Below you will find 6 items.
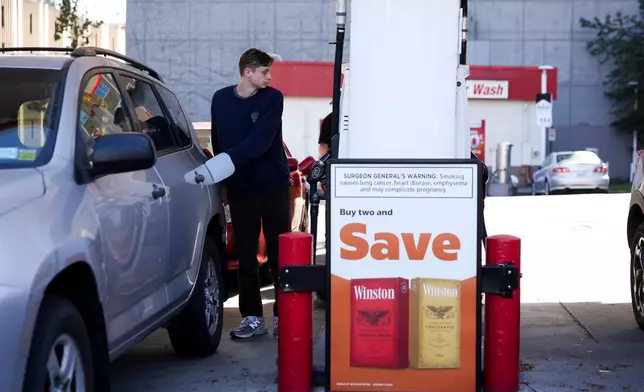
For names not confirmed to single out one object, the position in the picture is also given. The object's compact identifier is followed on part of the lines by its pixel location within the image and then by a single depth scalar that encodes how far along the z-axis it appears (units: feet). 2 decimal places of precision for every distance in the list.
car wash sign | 132.26
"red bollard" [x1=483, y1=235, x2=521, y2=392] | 17.98
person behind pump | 29.14
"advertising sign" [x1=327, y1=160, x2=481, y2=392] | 17.62
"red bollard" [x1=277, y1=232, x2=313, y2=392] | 18.13
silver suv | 12.34
